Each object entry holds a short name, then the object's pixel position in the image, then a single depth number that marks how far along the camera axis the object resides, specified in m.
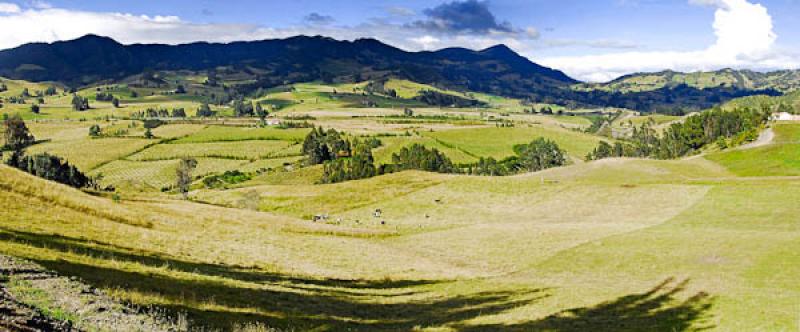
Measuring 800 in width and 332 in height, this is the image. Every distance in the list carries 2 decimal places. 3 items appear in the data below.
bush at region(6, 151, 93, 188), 145.25
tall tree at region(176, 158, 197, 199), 138.75
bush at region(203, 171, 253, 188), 176.88
